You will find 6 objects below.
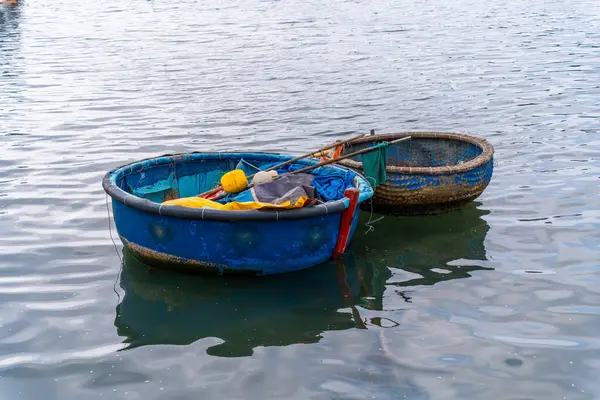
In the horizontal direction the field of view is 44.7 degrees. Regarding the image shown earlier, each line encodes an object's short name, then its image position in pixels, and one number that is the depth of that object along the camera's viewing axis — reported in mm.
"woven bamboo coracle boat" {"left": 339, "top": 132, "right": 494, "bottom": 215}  7691
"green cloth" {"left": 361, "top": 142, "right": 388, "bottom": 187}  7375
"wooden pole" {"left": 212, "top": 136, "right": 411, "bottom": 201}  7211
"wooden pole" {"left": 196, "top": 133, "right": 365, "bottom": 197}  7676
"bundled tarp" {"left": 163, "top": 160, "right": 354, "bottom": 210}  6770
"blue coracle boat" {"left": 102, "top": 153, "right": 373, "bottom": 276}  6344
